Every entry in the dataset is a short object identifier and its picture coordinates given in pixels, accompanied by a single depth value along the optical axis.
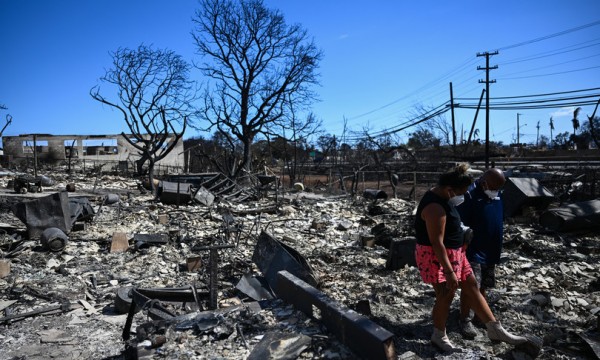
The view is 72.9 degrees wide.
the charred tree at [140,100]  21.30
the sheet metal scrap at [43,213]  8.09
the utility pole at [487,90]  25.31
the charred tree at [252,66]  24.42
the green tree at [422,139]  36.91
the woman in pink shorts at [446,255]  2.95
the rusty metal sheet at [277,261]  5.21
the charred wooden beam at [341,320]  2.76
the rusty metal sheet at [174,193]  13.41
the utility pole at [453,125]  29.04
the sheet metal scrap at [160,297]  4.23
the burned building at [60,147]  36.88
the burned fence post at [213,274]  4.19
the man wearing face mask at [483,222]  3.51
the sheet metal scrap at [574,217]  8.09
